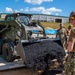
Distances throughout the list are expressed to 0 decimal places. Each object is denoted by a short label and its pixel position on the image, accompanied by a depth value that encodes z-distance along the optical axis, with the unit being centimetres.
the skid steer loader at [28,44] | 324
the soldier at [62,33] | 527
